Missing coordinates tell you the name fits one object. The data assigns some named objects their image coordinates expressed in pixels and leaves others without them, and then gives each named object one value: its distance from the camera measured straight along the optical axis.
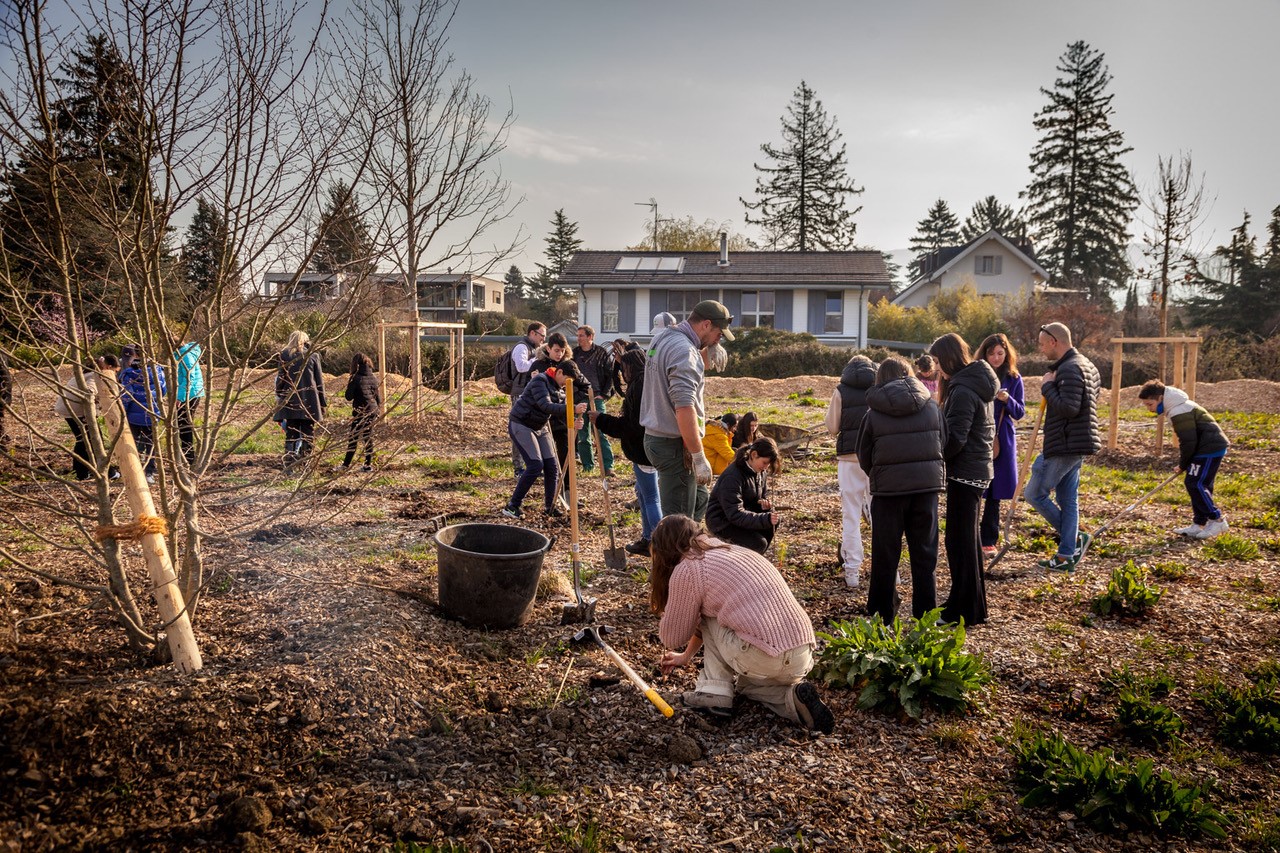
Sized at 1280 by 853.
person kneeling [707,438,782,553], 5.56
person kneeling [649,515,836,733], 3.97
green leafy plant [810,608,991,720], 4.20
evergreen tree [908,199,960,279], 67.62
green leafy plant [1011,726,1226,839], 3.19
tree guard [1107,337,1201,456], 12.74
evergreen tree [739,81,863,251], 48.81
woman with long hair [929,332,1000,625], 5.46
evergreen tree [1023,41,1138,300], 45.00
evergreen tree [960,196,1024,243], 62.06
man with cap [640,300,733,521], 5.54
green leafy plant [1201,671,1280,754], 3.92
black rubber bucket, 5.00
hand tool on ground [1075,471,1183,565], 7.73
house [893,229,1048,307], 41.53
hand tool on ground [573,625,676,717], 3.99
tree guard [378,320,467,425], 13.34
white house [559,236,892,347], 33.34
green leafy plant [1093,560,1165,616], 5.73
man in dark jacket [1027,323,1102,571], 6.62
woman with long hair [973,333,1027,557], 6.68
